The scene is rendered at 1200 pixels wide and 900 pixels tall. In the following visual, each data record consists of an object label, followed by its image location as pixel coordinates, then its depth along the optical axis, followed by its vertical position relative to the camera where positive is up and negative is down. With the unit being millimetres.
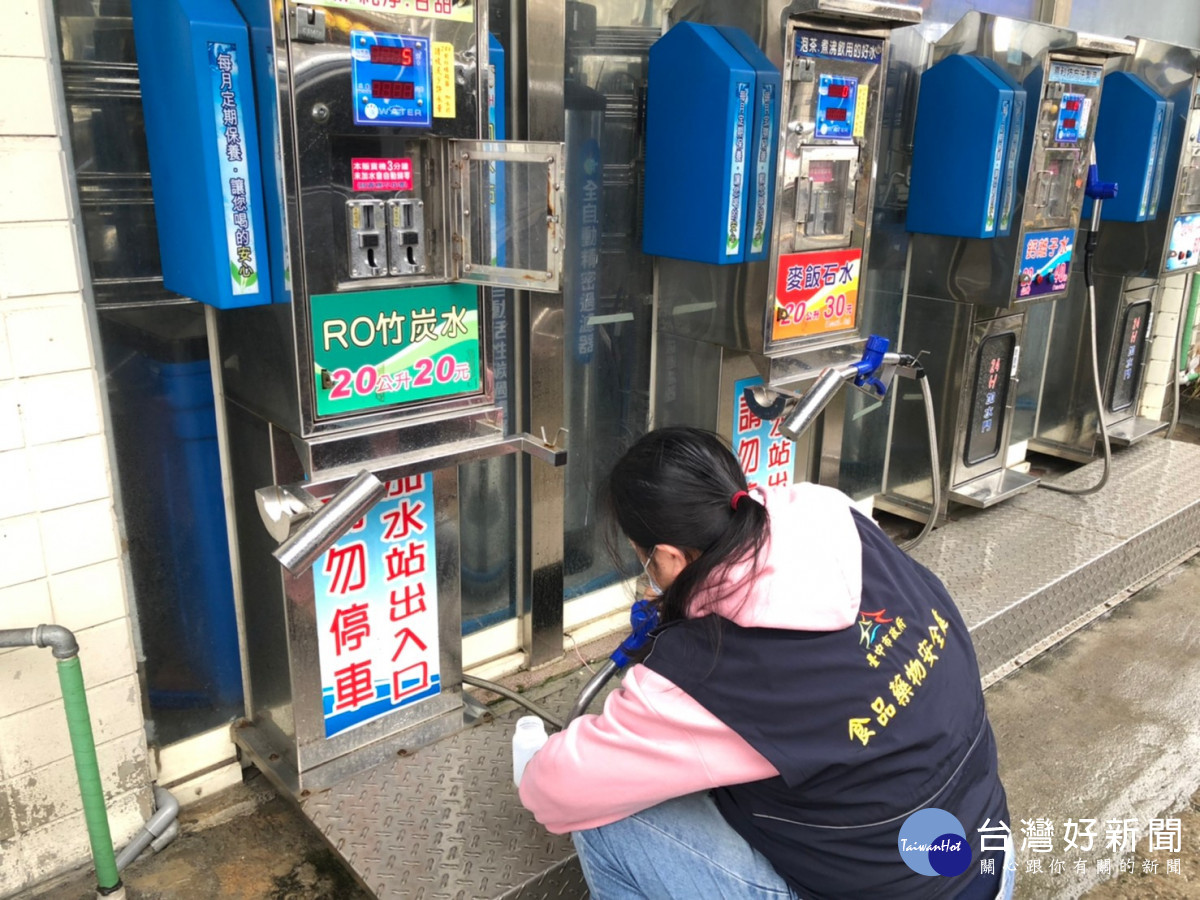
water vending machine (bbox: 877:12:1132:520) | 2996 -140
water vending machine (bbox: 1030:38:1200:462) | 3645 -292
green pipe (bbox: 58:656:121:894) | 1755 -1054
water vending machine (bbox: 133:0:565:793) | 1584 -210
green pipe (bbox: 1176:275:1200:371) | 4539 -694
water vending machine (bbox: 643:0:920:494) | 2297 -76
